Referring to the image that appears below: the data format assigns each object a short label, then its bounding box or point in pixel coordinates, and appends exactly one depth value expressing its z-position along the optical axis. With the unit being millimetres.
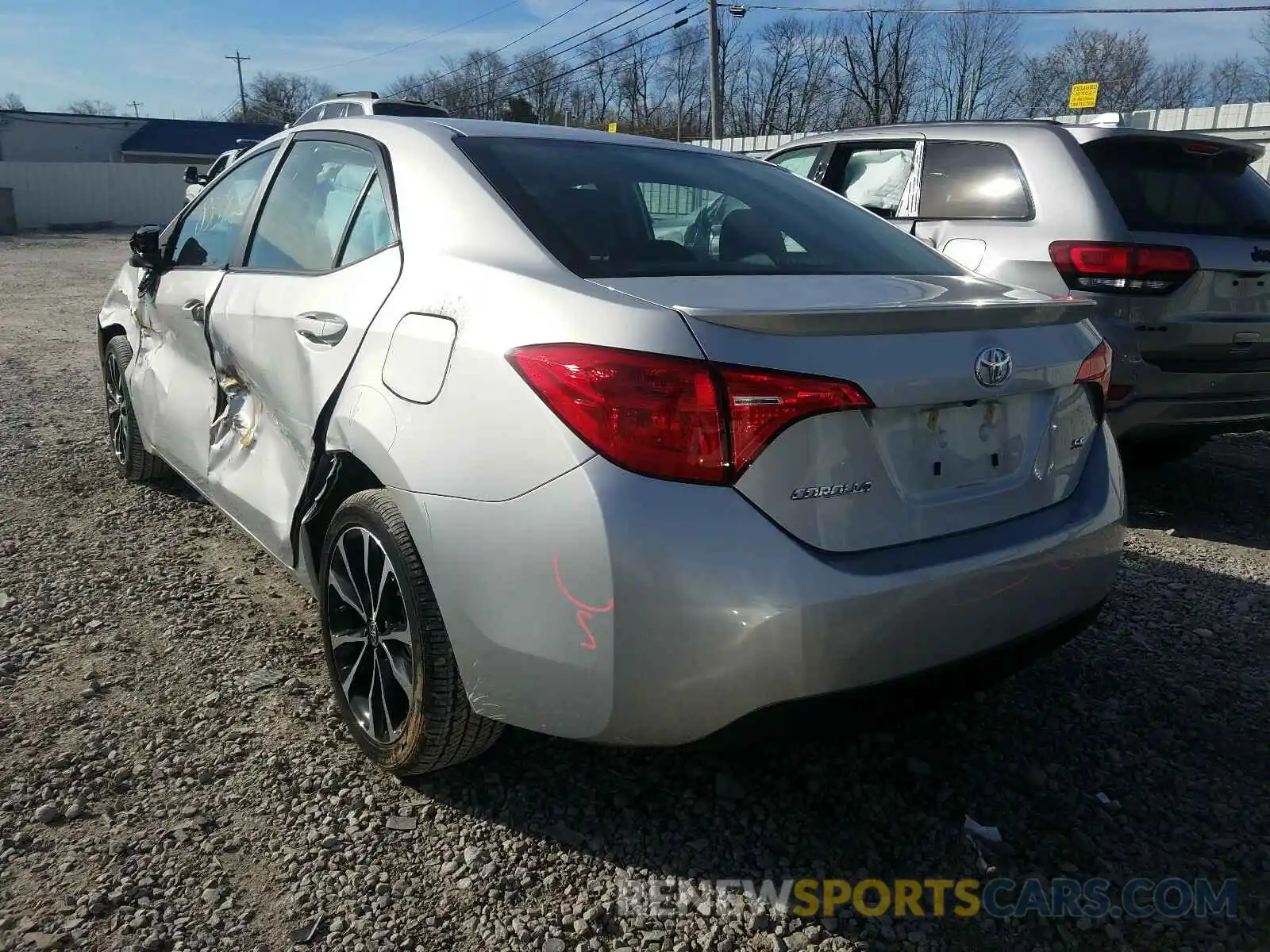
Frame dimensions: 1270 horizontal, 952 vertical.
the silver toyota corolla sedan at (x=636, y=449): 1845
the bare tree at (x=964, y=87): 48844
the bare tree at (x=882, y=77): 53812
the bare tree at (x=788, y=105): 55531
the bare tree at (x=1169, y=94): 45656
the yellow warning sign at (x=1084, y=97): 12375
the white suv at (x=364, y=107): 12116
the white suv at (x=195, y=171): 15350
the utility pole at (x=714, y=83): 28312
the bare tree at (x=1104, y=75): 46562
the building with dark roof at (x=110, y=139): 48812
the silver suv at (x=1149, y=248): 4426
